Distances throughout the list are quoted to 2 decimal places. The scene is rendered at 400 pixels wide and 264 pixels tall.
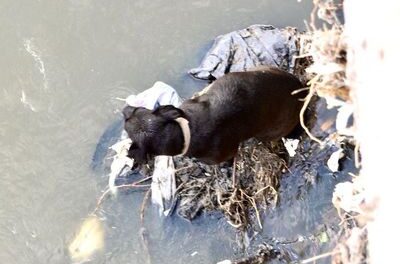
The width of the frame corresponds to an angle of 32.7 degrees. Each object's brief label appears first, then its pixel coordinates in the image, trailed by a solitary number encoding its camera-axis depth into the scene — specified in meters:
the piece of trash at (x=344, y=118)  2.06
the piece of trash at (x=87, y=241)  4.55
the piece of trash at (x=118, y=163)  4.54
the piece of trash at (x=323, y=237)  4.23
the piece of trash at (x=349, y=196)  2.05
